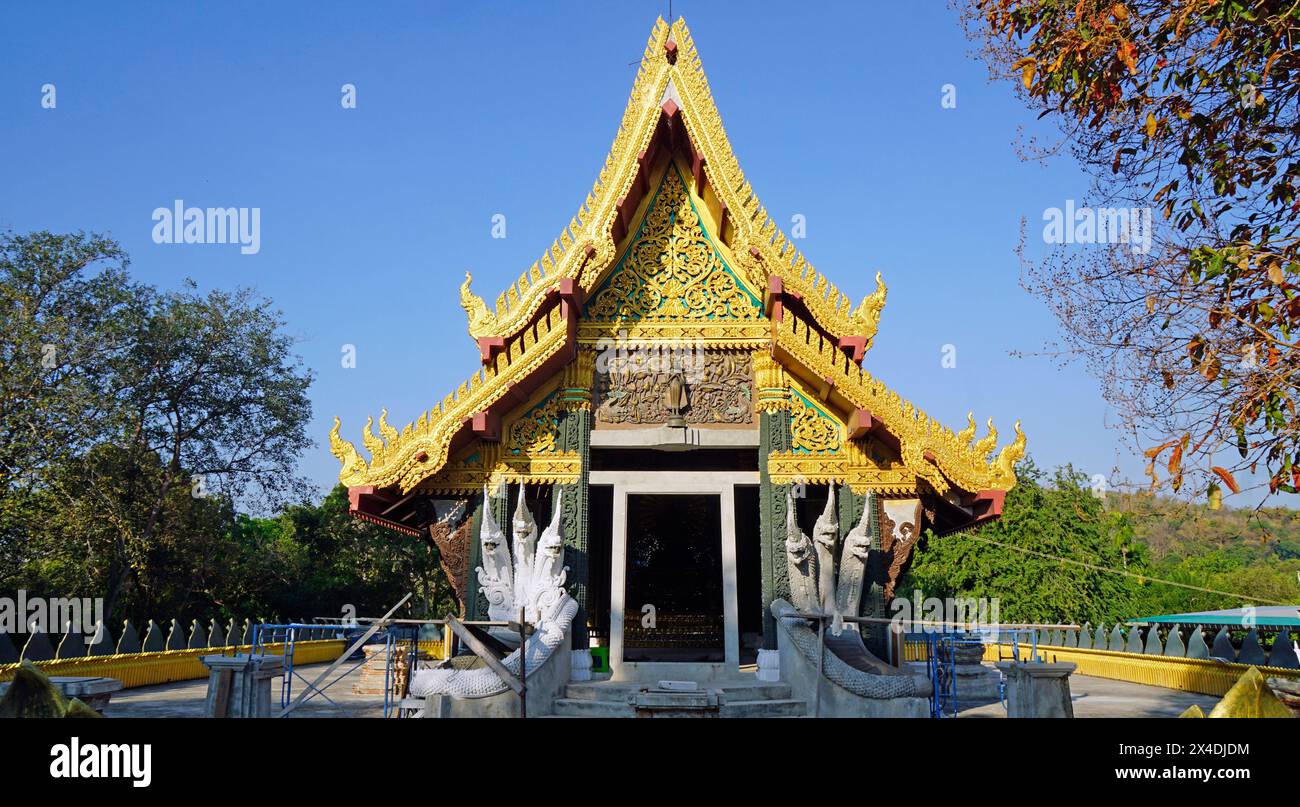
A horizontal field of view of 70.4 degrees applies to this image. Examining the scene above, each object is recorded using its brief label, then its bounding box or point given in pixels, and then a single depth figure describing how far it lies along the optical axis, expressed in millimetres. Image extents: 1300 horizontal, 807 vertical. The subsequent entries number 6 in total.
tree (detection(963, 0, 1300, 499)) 5082
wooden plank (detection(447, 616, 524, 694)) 6680
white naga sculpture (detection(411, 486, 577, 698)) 8719
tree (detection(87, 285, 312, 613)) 21125
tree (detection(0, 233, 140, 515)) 17953
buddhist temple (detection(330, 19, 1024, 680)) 9133
